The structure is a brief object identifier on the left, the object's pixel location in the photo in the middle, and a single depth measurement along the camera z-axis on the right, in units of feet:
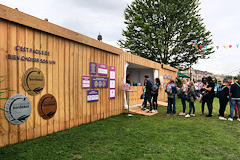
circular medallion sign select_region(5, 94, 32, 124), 10.79
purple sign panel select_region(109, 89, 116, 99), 22.04
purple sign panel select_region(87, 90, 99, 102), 18.17
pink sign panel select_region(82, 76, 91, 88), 17.35
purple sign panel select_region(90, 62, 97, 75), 18.58
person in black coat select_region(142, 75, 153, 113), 23.90
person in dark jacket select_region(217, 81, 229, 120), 21.36
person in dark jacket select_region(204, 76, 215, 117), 22.07
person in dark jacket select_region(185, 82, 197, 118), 22.47
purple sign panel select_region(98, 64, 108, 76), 19.97
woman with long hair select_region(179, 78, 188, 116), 22.90
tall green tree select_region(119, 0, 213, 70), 58.03
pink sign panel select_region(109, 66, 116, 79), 22.17
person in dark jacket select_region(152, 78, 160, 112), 24.93
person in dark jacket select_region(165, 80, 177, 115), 23.21
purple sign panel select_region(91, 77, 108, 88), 18.85
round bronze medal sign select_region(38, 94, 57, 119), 12.94
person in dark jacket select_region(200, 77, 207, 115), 23.17
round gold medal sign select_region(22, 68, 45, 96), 11.84
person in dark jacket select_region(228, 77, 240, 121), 20.44
